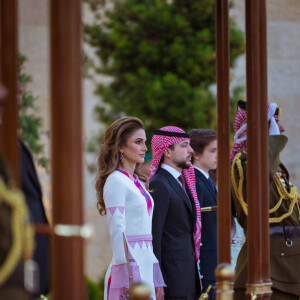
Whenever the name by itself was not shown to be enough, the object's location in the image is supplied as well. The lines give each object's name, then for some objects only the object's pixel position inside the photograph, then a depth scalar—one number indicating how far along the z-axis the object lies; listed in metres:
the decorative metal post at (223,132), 7.33
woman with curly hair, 8.70
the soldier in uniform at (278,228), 8.85
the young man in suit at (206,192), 10.68
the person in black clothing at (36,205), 6.79
